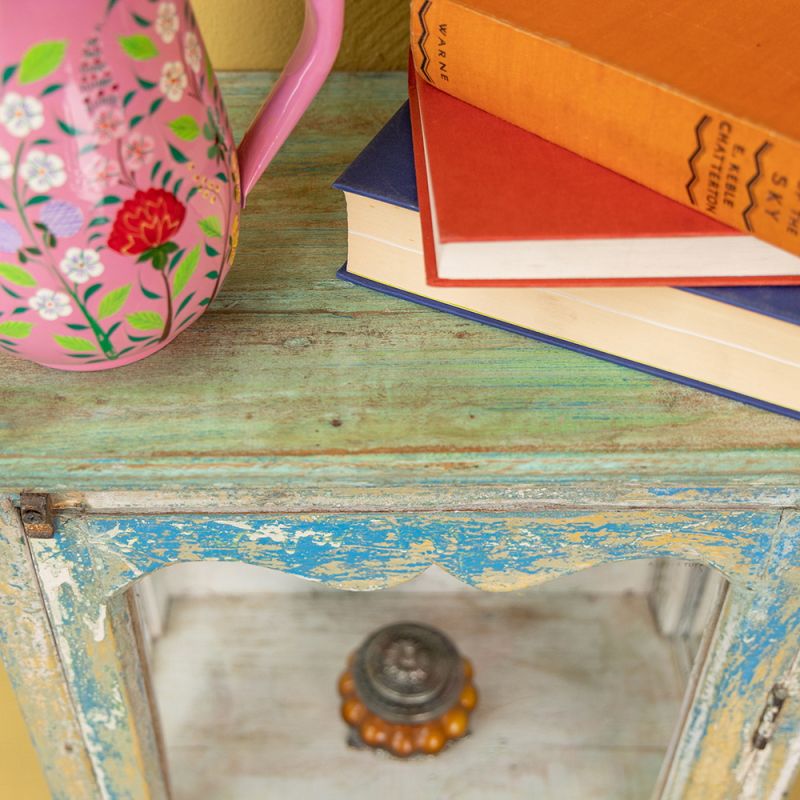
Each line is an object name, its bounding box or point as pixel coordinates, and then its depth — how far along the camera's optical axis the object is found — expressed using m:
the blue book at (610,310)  0.49
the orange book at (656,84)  0.45
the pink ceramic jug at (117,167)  0.39
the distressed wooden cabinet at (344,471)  0.49
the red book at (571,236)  0.47
